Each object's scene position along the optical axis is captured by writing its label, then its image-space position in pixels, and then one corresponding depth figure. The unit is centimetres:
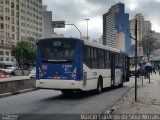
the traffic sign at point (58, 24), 3085
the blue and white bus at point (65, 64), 1234
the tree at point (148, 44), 6439
